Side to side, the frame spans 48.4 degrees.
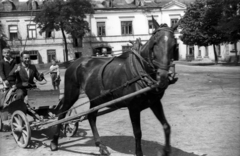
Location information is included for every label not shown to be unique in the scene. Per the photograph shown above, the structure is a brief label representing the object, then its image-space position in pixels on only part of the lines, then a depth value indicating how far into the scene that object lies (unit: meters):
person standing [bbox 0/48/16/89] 7.14
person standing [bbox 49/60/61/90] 14.72
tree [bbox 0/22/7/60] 38.86
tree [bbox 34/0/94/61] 37.56
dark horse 4.05
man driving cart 6.61
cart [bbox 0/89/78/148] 6.11
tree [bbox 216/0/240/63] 26.00
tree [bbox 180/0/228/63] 33.72
